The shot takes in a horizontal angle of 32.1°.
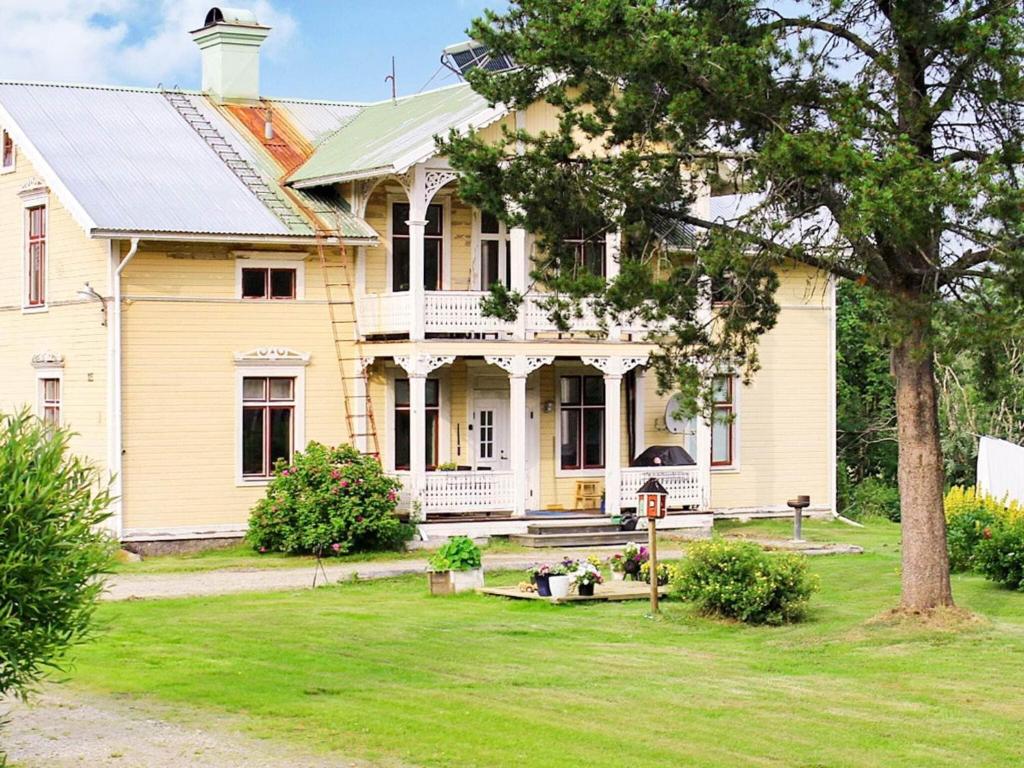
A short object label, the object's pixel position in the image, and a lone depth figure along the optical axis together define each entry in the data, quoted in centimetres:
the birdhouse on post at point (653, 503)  2141
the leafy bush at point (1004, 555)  2302
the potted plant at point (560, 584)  2284
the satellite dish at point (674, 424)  3386
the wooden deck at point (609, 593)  2277
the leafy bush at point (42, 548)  1129
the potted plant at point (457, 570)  2391
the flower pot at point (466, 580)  2394
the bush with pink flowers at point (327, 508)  2878
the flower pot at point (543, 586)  2300
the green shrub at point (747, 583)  2061
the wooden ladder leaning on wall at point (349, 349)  3116
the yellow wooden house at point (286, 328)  2939
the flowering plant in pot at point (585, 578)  2278
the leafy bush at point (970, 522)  2456
